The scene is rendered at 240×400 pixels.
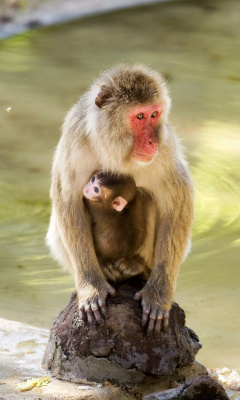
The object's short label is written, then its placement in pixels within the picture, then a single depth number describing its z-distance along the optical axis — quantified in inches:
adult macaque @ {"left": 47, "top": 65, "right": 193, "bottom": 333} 490.0
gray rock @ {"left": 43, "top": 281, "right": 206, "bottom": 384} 494.3
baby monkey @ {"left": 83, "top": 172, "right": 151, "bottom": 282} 507.5
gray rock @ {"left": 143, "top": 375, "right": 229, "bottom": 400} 462.0
